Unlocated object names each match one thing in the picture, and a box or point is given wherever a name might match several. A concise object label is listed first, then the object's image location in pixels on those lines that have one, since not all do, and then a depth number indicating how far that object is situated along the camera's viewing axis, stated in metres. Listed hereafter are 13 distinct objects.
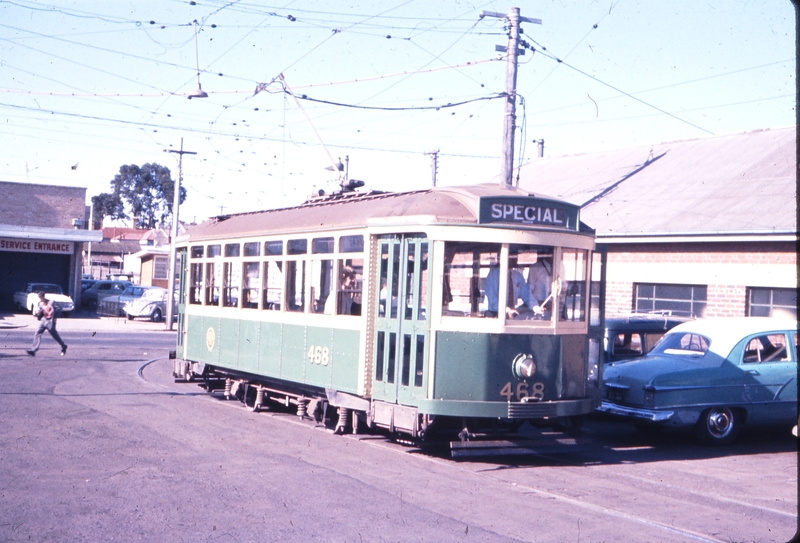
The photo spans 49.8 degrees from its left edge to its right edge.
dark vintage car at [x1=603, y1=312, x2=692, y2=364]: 13.73
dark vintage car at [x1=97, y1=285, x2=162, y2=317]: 38.81
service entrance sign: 38.78
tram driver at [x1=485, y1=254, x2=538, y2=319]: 9.80
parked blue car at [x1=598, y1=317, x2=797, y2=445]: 11.24
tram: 9.72
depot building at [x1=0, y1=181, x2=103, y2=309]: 39.56
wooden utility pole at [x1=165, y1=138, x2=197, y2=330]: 32.53
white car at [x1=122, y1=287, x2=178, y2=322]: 38.06
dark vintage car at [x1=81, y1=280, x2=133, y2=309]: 43.12
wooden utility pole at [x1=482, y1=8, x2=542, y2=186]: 17.67
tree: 97.19
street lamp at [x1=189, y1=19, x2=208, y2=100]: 17.75
